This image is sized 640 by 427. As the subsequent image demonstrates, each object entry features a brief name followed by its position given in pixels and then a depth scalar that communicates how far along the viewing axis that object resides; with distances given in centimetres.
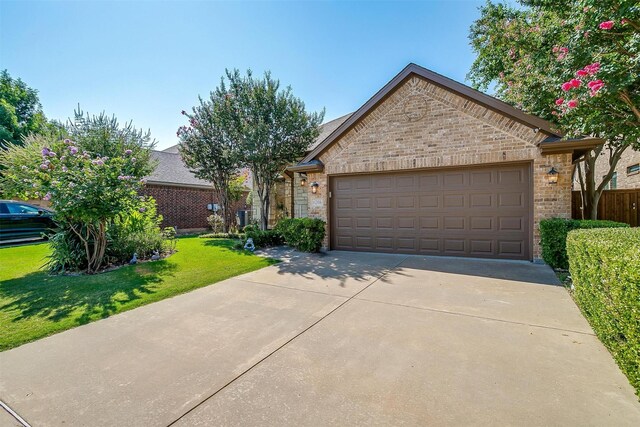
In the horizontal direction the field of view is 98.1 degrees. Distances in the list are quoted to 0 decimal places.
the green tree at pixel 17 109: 2073
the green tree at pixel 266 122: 1063
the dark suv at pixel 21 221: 1008
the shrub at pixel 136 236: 735
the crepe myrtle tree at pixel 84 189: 588
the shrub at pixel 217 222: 1456
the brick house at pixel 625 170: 1122
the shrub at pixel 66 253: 640
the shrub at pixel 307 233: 882
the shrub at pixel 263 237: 987
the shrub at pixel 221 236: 1268
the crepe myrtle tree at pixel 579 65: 427
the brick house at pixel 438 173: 671
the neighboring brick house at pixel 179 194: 1472
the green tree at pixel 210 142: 1140
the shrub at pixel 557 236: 577
